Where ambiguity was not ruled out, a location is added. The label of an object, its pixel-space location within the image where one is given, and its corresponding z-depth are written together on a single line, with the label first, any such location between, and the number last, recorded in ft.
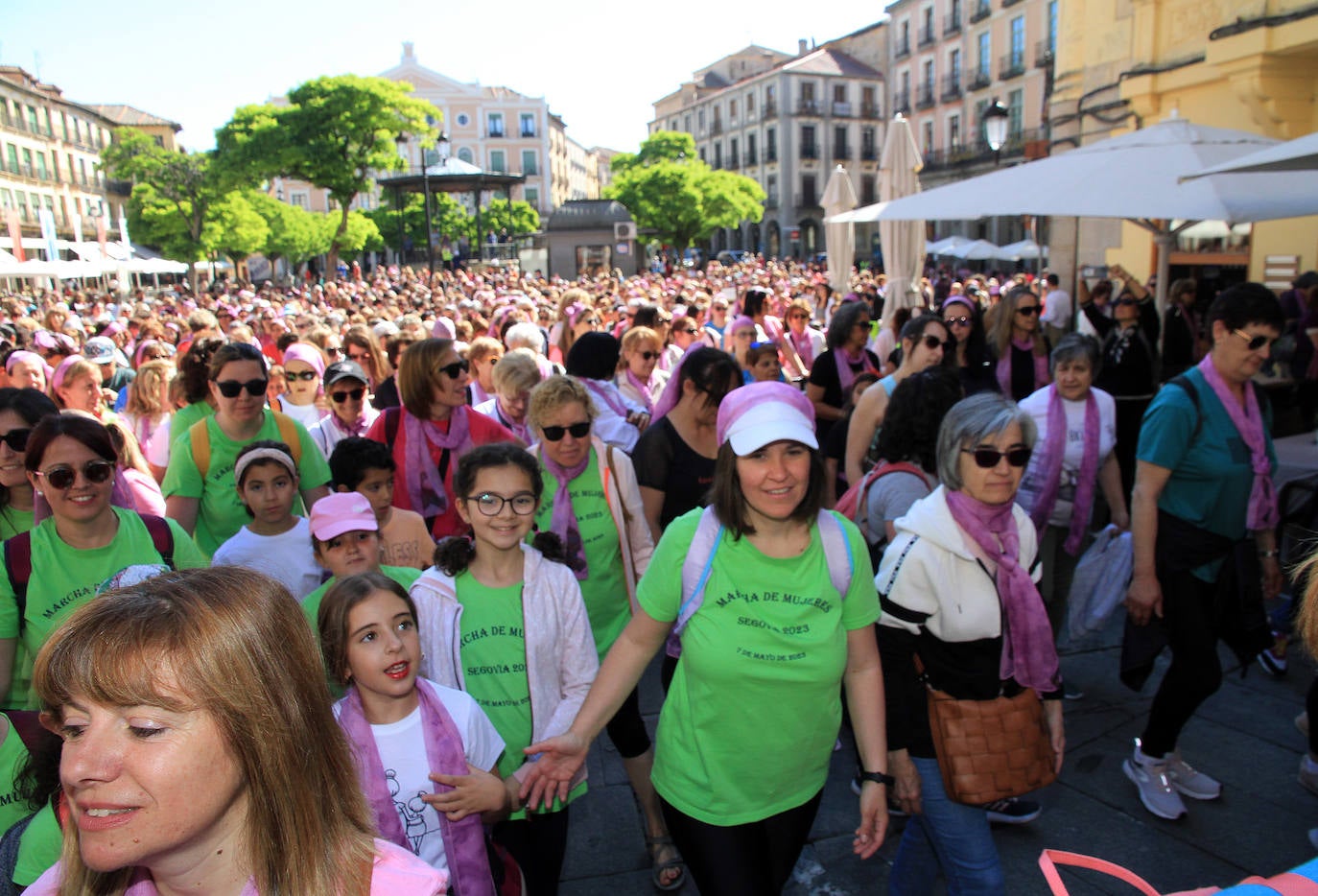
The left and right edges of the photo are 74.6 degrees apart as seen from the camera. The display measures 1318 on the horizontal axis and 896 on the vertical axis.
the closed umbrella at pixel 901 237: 34.17
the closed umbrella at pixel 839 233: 41.06
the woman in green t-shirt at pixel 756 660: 7.16
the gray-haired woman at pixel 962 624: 7.88
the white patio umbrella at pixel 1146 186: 18.90
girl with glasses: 8.45
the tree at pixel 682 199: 169.48
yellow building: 37.52
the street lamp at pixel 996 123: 41.01
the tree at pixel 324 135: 110.22
